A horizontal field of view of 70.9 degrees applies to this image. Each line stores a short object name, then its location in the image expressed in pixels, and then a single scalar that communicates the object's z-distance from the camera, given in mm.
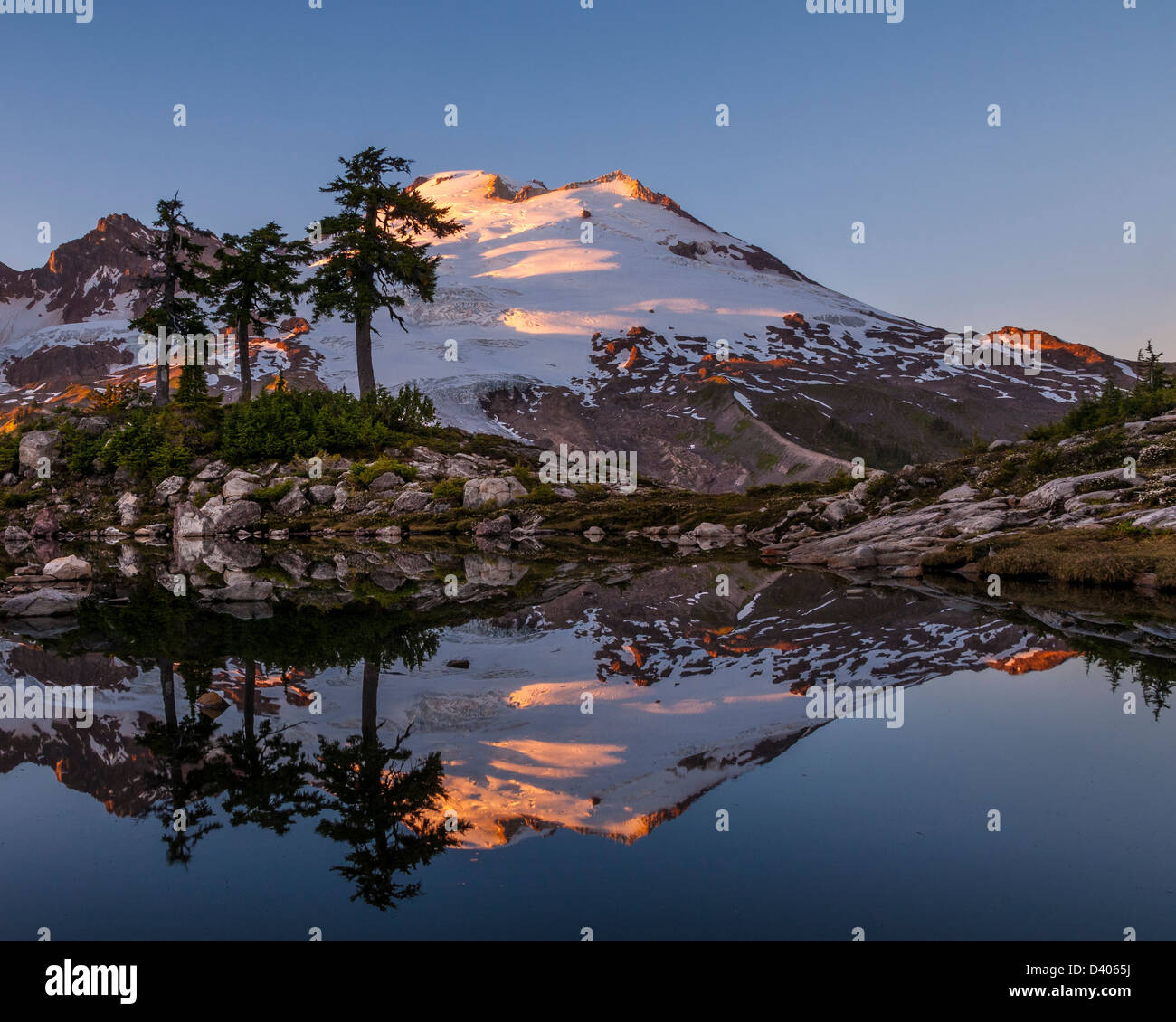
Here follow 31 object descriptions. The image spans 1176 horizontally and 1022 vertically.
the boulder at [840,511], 30250
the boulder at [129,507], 43125
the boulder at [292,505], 40719
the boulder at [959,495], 27609
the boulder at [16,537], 37775
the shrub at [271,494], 40844
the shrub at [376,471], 42188
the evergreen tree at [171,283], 46438
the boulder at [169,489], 43594
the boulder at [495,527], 37625
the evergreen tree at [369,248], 47938
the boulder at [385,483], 42056
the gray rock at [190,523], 39031
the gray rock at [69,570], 21703
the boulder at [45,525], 41156
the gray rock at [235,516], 39156
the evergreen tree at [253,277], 49000
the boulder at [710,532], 34906
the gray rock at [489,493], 40562
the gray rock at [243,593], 17953
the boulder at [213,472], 43781
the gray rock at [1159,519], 19938
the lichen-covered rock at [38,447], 47156
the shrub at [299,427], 44594
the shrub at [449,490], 41031
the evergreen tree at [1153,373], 31970
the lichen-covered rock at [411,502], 40312
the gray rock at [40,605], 16172
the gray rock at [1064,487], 24125
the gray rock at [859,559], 23750
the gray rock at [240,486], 40906
